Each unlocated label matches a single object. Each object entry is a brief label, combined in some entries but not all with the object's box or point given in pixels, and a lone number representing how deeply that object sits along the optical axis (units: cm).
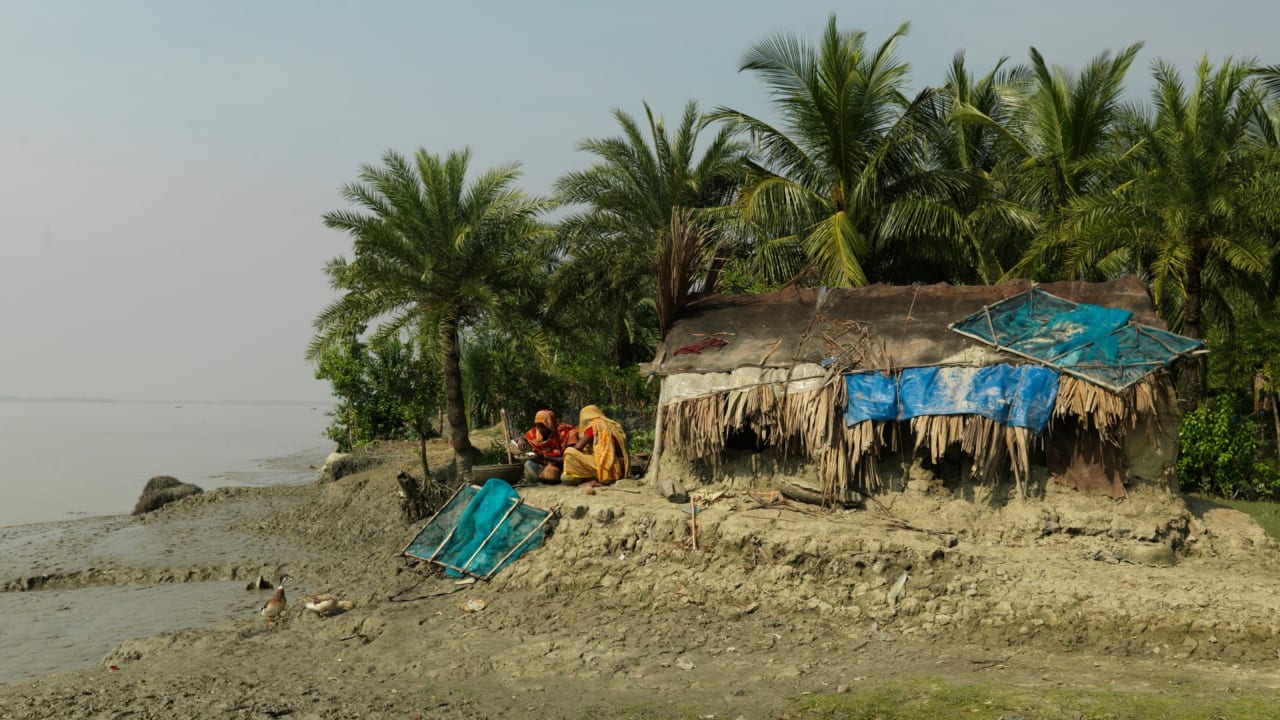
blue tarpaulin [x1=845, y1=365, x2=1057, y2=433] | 931
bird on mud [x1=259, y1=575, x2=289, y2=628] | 1003
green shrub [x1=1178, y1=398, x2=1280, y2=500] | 1490
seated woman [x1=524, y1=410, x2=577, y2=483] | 1220
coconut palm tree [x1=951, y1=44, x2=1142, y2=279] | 1881
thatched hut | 928
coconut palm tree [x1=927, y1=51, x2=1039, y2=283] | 1870
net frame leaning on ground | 1069
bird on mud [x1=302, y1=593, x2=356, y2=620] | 995
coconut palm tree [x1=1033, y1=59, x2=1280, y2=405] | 1451
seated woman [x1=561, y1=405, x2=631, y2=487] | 1195
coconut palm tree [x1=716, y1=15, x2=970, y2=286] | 1803
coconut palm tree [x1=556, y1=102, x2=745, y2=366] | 2145
